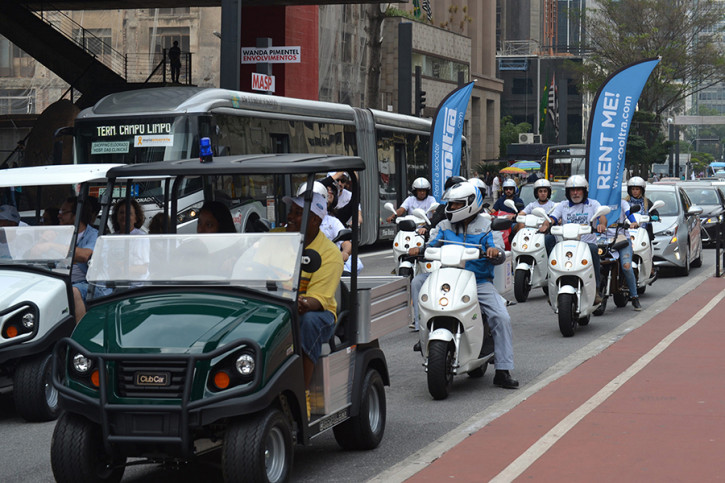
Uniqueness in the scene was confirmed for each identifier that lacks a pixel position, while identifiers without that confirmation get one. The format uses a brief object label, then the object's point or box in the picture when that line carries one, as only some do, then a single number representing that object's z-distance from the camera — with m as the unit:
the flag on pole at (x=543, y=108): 93.36
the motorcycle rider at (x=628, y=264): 14.32
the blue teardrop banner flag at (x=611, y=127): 16.02
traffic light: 39.09
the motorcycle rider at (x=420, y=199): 15.07
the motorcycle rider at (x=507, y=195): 17.53
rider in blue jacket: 9.20
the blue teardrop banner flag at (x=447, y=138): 19.72
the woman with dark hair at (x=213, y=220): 6.48
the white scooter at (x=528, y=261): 15.94
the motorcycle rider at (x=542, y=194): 16.41
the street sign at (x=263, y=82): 22.81
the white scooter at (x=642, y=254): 15.91
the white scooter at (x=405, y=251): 13.71
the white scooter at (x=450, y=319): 8.77
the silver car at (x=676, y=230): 19.47
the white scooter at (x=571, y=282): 12.33
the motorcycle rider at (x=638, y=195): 16.34
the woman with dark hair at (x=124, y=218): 7.22
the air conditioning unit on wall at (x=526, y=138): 80.81
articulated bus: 17.92
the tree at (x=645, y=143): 60.41
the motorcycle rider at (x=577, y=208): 13.16
